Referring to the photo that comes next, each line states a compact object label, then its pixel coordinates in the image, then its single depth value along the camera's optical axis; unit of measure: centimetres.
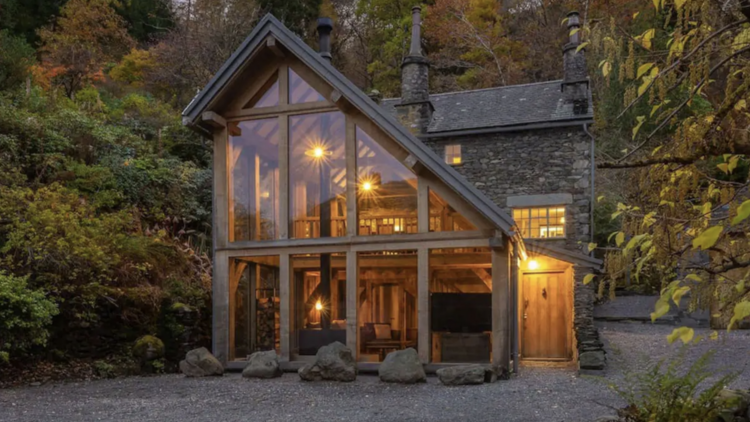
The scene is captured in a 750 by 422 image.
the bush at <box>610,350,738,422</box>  591
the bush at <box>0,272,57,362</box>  981
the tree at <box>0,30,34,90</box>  2012
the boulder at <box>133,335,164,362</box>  1272
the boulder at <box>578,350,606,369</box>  1207
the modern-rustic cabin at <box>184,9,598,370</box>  1171
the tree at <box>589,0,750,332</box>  313
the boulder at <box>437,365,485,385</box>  1055
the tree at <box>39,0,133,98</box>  2544
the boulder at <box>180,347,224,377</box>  1184
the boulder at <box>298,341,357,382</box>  1097
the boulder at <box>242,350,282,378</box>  1148
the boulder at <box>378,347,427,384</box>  1078
